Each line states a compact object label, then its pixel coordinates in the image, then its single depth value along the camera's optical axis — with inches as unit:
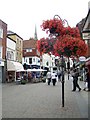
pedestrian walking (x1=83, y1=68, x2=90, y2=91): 338.8
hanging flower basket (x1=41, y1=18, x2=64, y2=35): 200.2
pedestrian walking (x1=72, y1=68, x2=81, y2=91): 335.9
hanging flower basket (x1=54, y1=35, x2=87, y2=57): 194.0
